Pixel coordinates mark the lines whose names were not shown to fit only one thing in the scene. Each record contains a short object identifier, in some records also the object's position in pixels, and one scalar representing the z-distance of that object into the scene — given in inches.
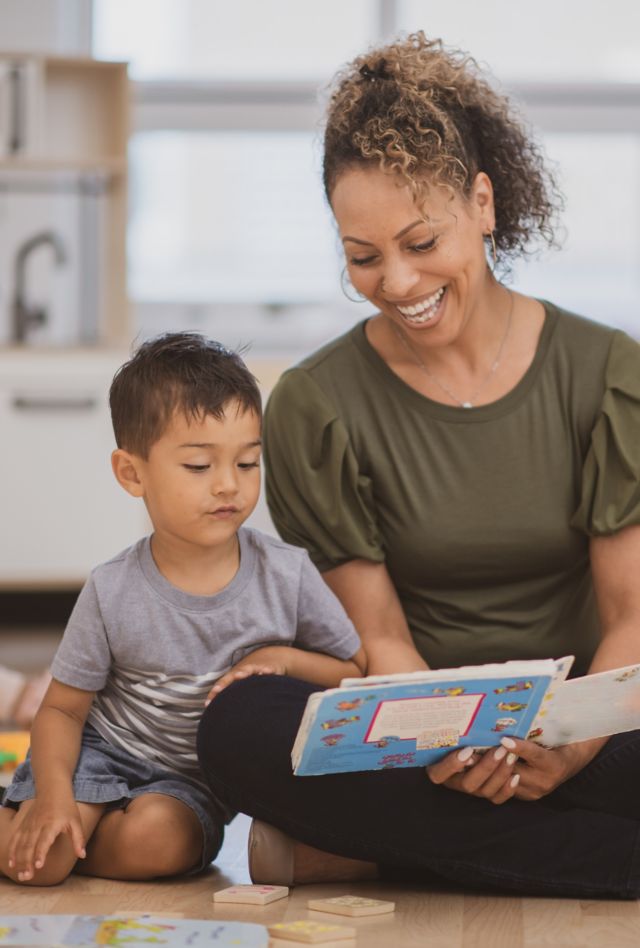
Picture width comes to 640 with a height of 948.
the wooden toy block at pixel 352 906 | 91.7
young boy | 96.3
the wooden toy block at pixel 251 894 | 93.1
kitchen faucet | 196.0
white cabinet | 173.2
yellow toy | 117.9
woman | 99.2
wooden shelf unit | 188.2
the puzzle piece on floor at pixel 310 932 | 88.3
